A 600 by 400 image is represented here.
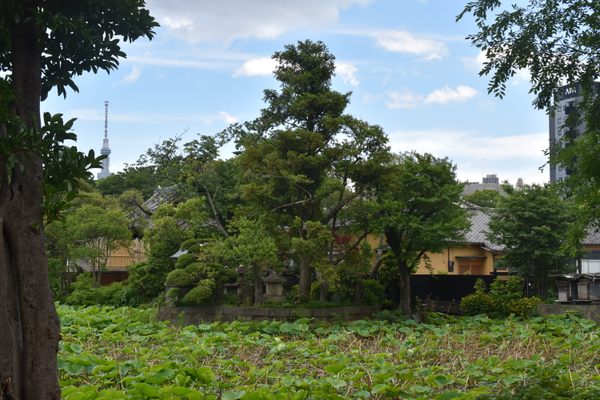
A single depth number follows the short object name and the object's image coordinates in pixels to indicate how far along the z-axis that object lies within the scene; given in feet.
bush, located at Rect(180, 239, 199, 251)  58.19
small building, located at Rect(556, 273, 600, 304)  56.85
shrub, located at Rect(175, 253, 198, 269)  55.31
